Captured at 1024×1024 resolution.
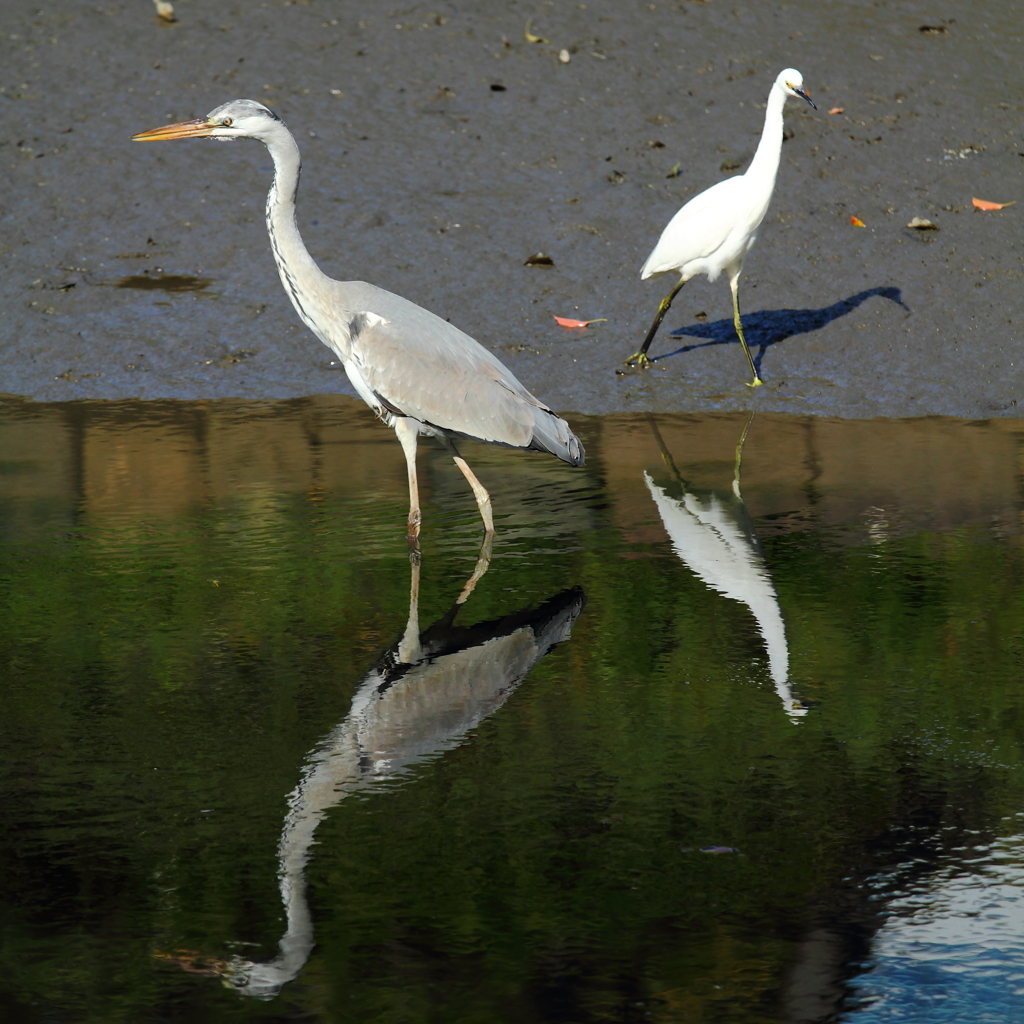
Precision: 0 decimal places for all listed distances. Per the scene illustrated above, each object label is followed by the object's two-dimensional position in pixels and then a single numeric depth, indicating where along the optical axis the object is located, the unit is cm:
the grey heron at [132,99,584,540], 1168
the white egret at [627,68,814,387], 1716
